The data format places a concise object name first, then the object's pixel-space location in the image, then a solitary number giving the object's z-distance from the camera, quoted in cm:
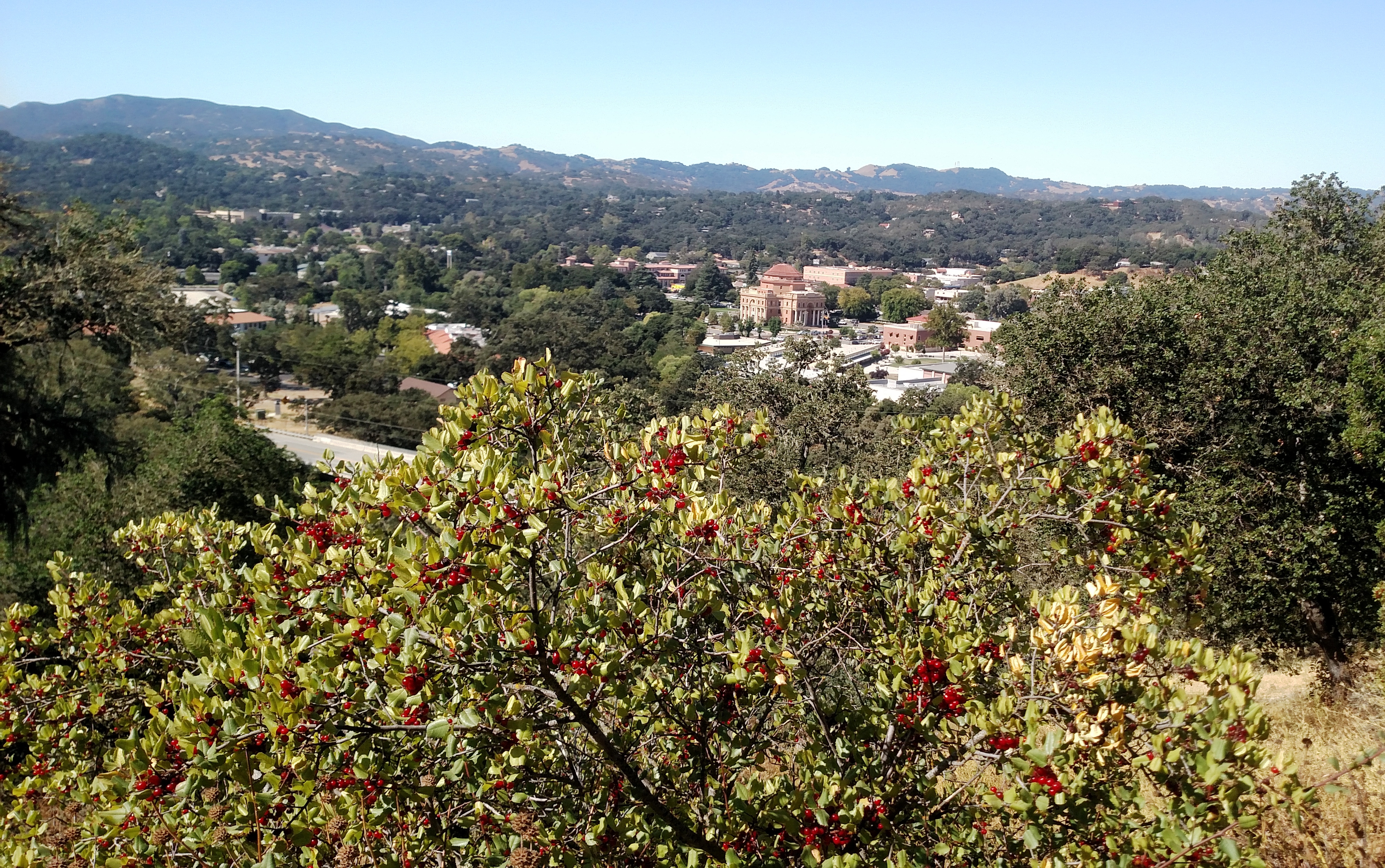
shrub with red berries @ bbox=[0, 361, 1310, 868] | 237
